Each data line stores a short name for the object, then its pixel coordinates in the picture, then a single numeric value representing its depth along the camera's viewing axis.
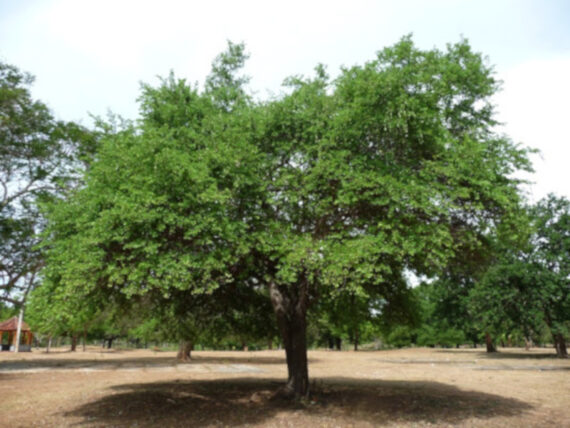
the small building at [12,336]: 56.64
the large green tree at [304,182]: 9.75
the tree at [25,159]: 21.14
